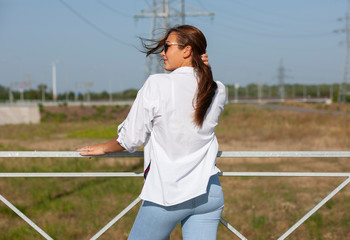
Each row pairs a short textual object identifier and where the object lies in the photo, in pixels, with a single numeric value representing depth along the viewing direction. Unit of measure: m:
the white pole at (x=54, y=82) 67.25
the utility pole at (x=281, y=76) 85.23
